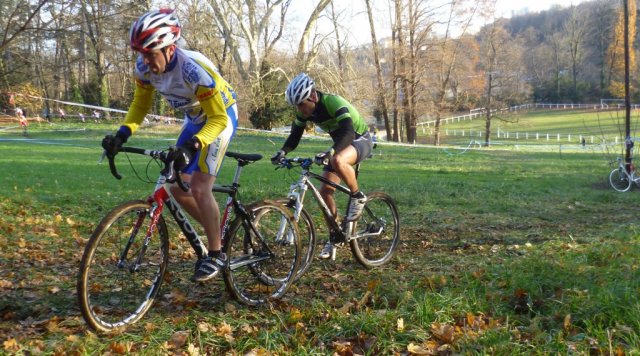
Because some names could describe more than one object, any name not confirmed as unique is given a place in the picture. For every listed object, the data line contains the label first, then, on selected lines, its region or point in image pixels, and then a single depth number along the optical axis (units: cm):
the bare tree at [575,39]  8712
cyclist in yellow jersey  370
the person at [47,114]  4162
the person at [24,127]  2686
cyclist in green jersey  518
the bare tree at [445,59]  4347
